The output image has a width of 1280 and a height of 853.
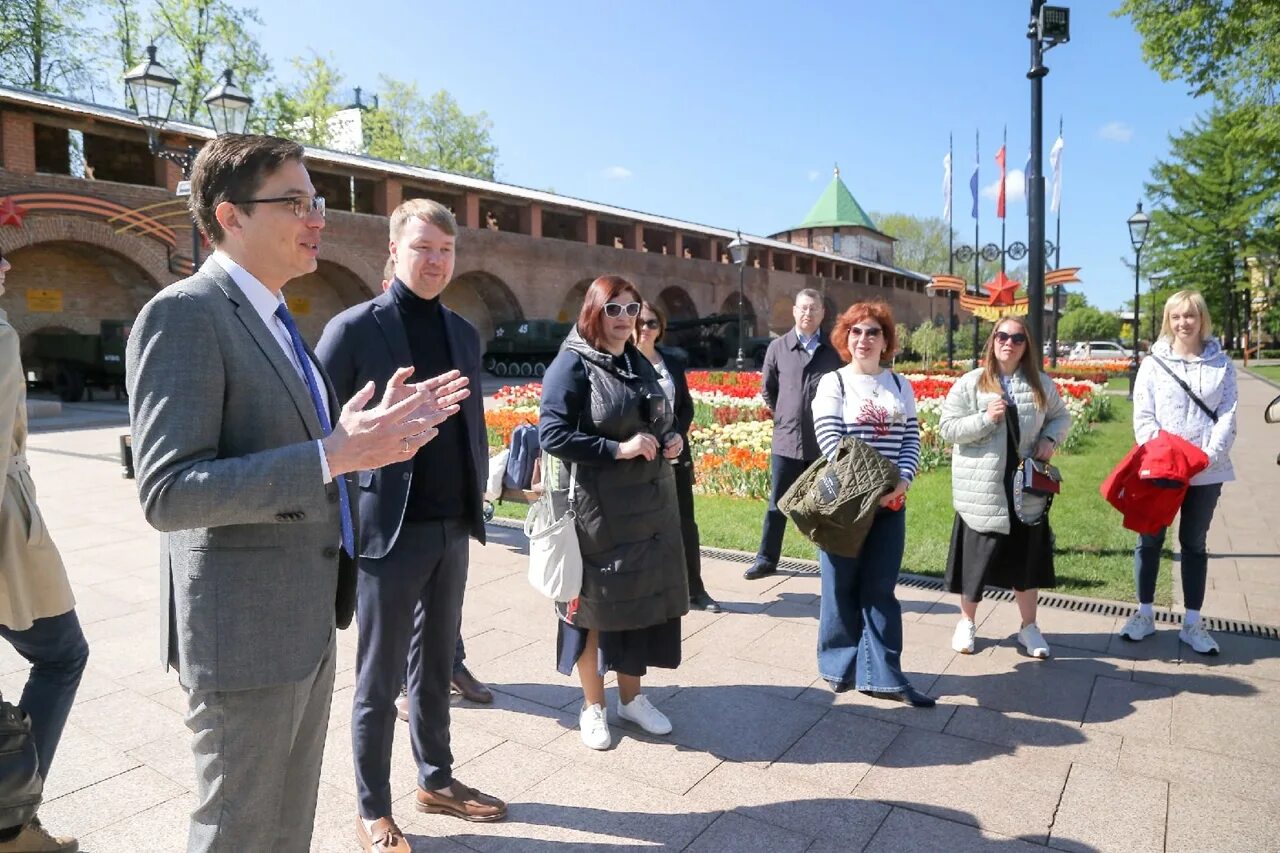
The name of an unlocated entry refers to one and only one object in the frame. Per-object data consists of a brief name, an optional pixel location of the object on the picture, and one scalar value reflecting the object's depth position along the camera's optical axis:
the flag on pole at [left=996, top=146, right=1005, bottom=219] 32.41
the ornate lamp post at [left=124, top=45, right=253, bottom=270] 8.83
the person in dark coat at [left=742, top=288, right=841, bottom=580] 5.59
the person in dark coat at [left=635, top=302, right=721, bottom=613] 4.98
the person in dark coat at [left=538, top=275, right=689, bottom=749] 3.27
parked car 44.66
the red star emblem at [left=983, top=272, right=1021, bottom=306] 18.10
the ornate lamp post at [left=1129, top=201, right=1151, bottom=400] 21.06
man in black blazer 2.61
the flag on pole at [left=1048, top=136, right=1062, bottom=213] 28.52
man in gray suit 1.55
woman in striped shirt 3.84
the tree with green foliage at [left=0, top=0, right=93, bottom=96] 29.17
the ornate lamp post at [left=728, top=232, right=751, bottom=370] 25.53
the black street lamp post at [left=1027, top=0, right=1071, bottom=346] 6.77
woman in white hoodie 4.37
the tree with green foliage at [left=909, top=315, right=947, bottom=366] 31.12
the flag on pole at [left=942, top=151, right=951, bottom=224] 33.00
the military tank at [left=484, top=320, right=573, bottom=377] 29.64
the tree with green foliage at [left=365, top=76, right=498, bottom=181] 41.88
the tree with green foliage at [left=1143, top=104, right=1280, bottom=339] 30.97
